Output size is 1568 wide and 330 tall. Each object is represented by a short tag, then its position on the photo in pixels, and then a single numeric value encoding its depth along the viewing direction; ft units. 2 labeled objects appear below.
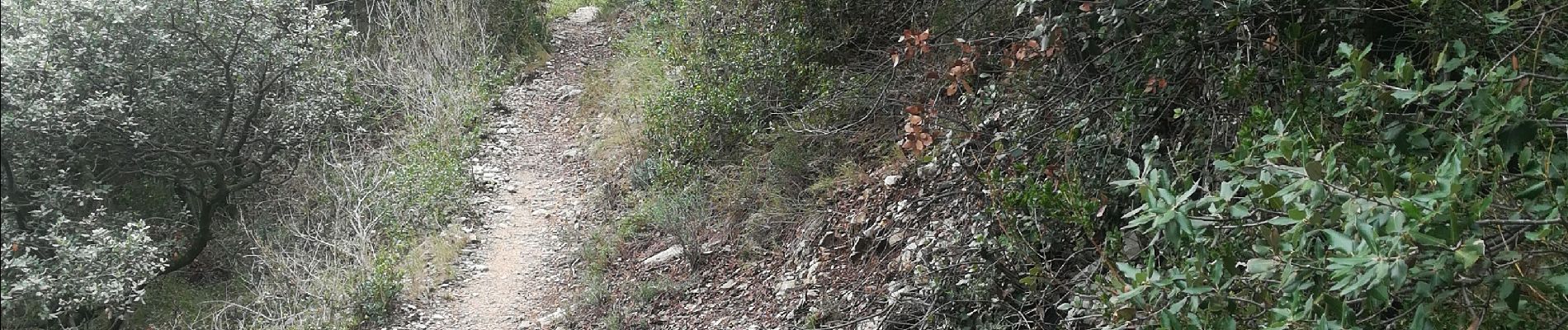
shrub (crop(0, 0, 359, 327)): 9.17
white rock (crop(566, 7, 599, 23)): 41.01
